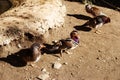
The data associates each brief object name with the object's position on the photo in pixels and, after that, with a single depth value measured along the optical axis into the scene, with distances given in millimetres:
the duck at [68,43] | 4213
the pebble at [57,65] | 4115
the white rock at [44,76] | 3947
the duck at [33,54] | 3965
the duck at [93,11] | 5055
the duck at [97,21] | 4776
